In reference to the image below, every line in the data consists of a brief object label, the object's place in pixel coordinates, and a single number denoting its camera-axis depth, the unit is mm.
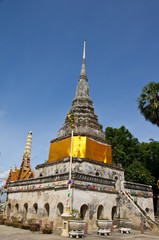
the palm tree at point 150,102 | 21781
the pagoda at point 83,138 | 23156
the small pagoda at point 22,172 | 30544
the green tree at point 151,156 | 34375
